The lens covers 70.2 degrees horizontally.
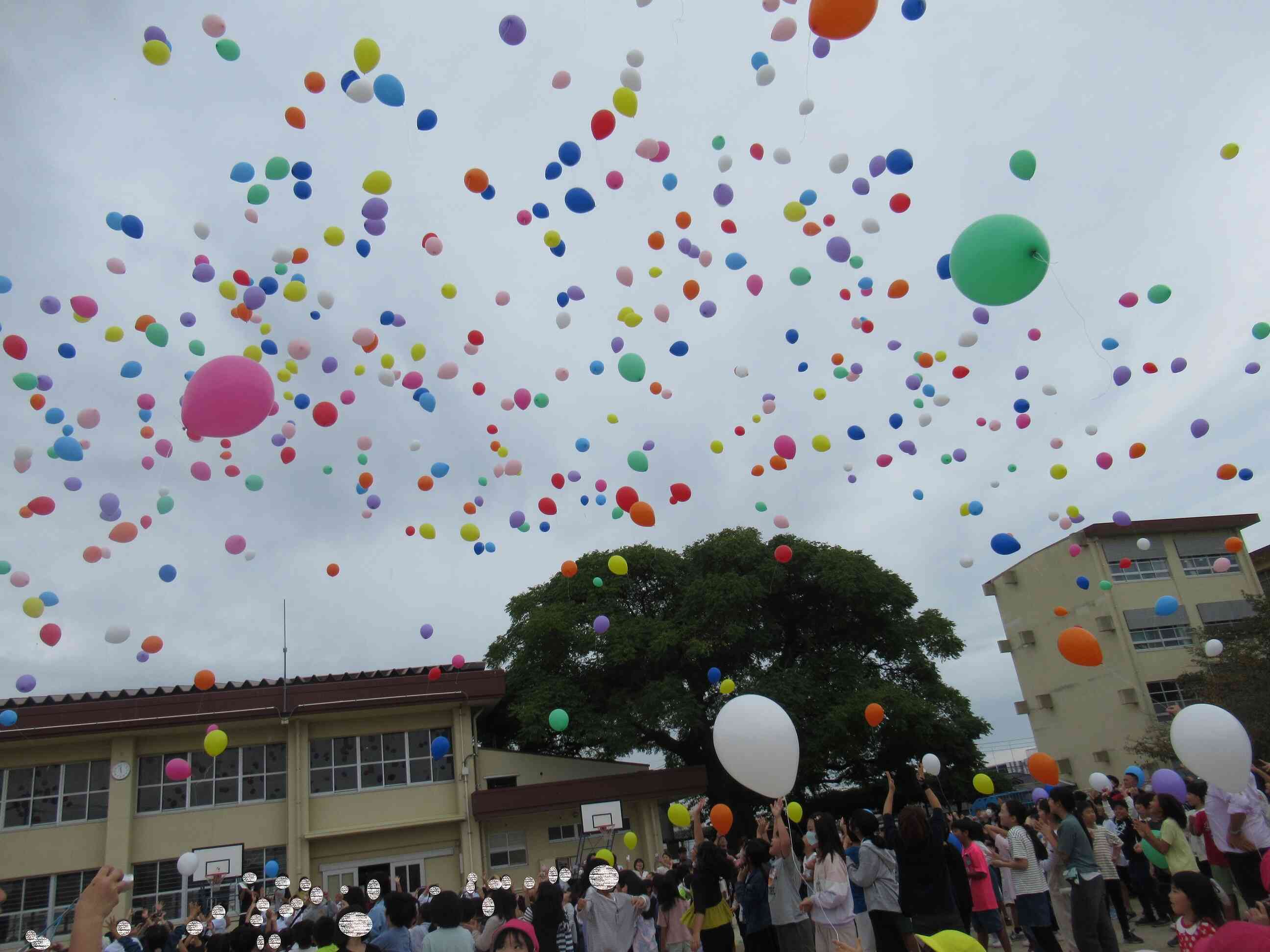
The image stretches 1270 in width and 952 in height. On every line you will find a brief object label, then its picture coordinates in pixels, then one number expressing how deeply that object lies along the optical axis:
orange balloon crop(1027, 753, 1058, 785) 7.42
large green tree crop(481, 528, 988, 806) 19.14
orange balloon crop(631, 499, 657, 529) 8.85
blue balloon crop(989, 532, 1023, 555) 8.45
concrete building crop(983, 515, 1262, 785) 25.47
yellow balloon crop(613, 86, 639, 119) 6.82
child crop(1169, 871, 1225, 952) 3.56
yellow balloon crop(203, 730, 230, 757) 10.27
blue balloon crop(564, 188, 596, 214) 7.27
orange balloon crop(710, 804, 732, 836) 7.32
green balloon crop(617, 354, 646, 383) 8.59
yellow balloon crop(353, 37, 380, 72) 6.23
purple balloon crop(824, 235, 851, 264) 8.12
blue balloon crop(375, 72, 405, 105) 6.43
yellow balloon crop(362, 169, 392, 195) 7.10
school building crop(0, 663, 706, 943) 15.53
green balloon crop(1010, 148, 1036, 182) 6.55
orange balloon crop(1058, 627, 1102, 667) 7.13
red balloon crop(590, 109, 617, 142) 6.72
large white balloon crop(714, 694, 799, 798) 5.85
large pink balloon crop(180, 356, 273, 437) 5.98
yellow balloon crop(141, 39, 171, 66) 6.18
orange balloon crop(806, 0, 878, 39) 5.28
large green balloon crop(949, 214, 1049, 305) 5.66
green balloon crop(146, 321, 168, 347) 7.66
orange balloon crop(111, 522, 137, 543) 7.92
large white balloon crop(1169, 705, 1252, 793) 5.42
